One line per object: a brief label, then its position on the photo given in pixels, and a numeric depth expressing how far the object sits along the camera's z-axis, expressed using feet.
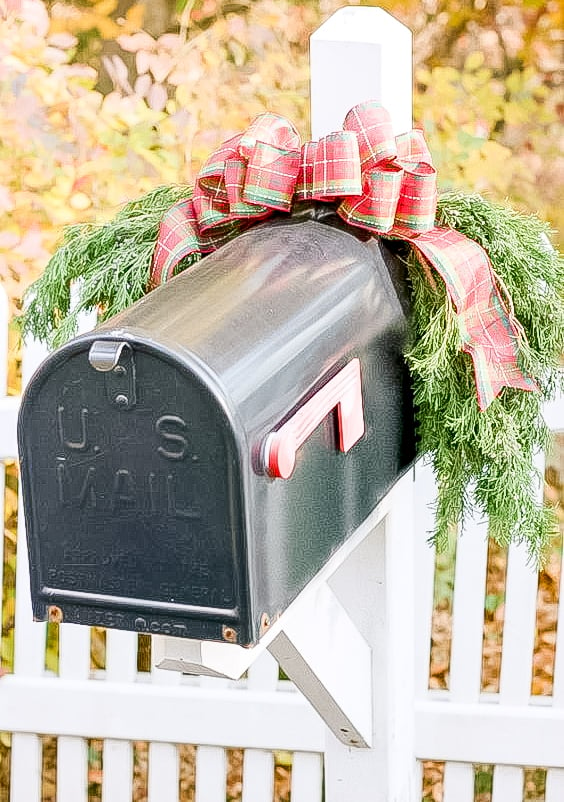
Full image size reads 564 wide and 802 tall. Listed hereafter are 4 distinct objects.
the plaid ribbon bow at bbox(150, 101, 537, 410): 6.47
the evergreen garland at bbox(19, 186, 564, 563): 6.61
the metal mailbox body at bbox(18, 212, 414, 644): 5.67
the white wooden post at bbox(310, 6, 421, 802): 6.71
